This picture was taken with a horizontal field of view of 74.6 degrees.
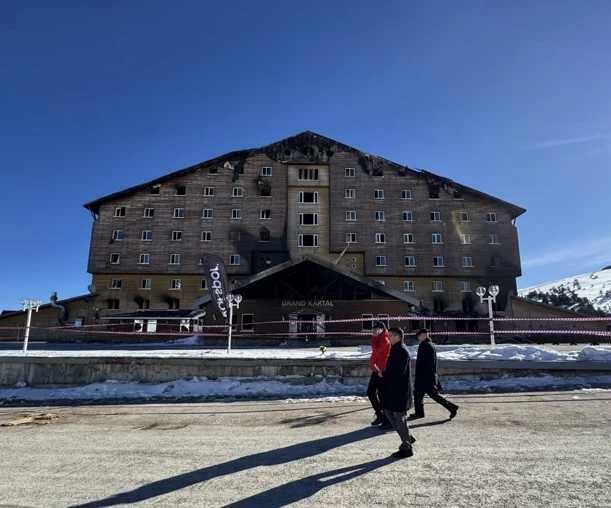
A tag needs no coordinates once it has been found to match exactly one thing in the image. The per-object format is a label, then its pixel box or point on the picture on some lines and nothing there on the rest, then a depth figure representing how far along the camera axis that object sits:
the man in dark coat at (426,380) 7.32
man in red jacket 7.09
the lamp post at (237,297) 16.32
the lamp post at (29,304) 14.93
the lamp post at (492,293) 13.04
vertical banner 18.58
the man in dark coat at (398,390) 5.22
